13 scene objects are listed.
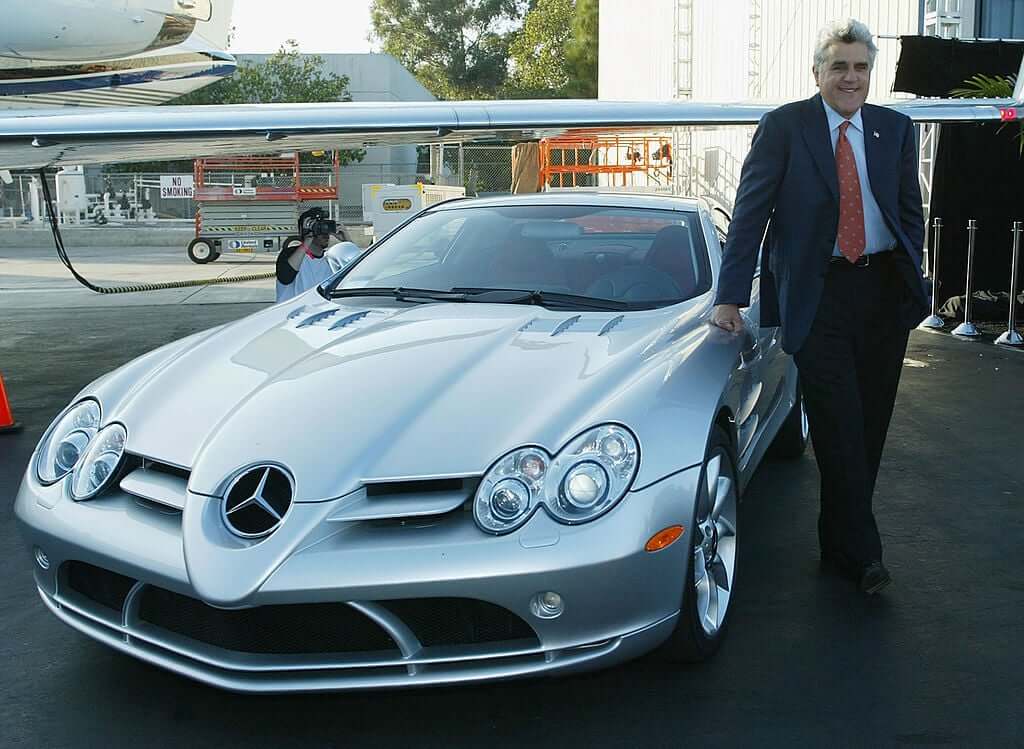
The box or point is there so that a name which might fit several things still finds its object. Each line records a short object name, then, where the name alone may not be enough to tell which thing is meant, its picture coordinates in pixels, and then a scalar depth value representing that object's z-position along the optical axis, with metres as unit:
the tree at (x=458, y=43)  72.69
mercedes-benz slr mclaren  2.59
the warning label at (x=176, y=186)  26.78
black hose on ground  9.46
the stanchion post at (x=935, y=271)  10.70
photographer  7.07
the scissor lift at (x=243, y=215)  21.25
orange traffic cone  6.49
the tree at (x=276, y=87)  36.62
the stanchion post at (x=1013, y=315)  9.44
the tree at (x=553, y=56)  59.47
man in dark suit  3.57
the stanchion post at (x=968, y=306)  10.00
